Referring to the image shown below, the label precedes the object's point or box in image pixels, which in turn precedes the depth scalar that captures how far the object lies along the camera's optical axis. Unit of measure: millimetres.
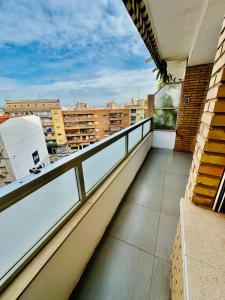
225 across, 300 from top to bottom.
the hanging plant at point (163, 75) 3612
